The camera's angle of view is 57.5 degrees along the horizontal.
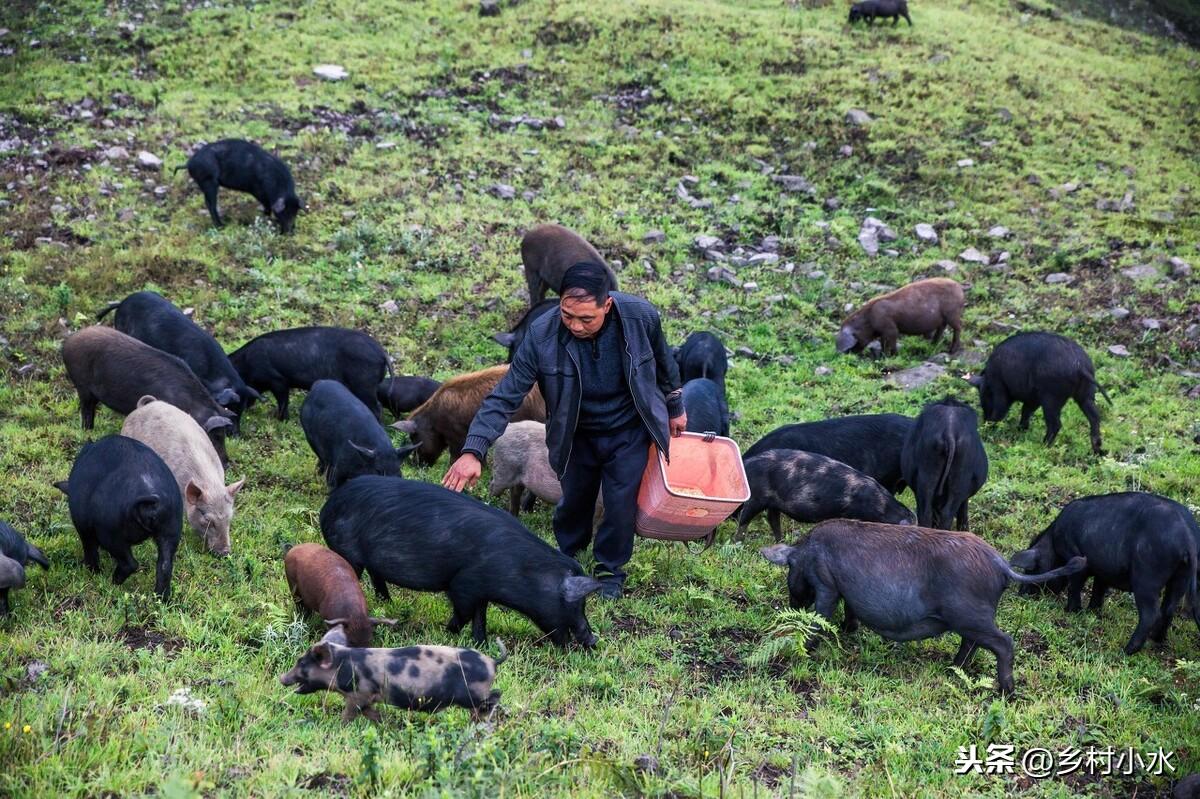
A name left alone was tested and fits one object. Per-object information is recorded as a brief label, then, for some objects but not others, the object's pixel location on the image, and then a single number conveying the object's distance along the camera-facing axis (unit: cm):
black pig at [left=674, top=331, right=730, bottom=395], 973
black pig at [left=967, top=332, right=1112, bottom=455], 971
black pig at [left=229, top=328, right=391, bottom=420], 959
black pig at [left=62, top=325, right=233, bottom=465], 857
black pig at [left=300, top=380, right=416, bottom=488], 793
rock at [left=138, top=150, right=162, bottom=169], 1370
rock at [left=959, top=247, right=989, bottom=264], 1349
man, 573
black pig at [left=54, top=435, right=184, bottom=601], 627
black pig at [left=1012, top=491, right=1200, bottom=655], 655
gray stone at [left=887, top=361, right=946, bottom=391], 1113
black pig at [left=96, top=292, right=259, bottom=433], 939
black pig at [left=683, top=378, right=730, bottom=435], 864
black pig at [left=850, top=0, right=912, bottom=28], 1923
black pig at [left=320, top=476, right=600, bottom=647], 599
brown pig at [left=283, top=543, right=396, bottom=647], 579
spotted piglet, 493
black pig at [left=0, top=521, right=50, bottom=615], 581
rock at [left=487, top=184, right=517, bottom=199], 1405
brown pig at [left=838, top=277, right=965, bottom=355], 1166
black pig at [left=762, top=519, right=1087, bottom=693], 608
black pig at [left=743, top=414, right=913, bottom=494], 859
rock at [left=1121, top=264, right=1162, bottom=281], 1281
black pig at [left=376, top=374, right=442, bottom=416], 977
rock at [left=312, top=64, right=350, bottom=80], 1656
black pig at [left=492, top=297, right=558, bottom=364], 1022
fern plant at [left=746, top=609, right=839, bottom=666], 595
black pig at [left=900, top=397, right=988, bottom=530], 792
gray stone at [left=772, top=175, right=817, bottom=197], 1482
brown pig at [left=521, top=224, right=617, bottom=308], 1149
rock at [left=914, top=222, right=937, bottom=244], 1388
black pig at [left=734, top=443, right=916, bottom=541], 777
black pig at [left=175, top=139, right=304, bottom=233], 1252
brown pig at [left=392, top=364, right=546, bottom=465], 879
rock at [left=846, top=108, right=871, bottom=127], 1620
